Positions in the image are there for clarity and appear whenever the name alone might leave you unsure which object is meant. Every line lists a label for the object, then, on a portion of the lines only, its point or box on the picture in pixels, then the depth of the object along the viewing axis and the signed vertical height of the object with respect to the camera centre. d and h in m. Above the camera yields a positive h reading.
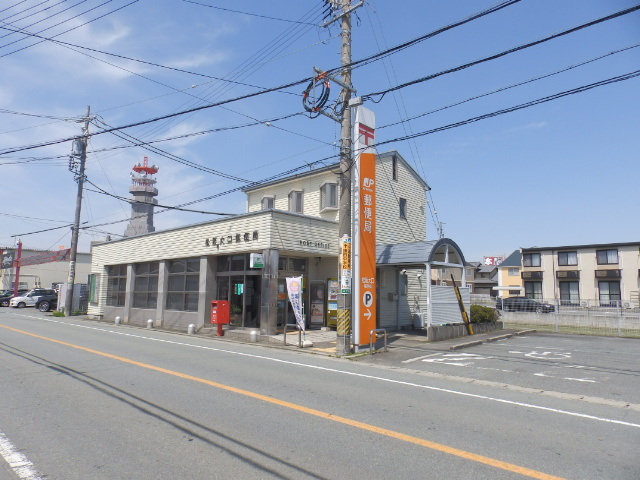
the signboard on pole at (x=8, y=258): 53.33 +3.46
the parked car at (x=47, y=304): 36.66 -1.49
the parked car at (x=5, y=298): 43.54 -1.21
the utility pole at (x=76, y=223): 30.03 +4.42
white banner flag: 15.53 -0.13
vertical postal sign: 14.41 +2.24
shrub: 19.75 -0.98
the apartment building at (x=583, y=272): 42.44 +2.36
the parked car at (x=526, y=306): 27.50 -0.81
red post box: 18.11 -1.03
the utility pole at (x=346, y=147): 13.95 +4.65
